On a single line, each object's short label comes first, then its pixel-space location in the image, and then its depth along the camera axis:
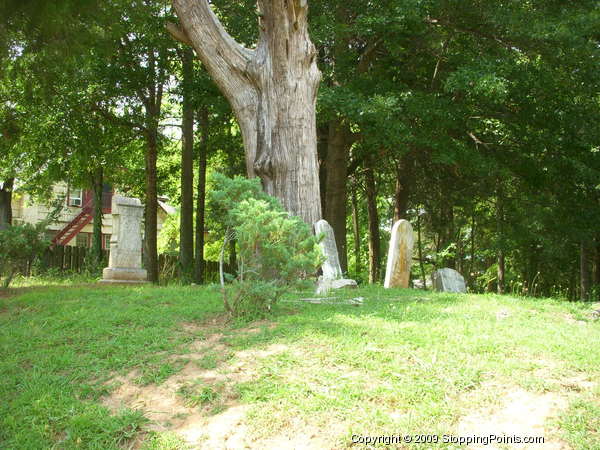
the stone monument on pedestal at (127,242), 13.66
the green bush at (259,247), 6.30
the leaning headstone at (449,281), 10.48
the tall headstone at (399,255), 10.02
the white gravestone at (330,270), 8.87
